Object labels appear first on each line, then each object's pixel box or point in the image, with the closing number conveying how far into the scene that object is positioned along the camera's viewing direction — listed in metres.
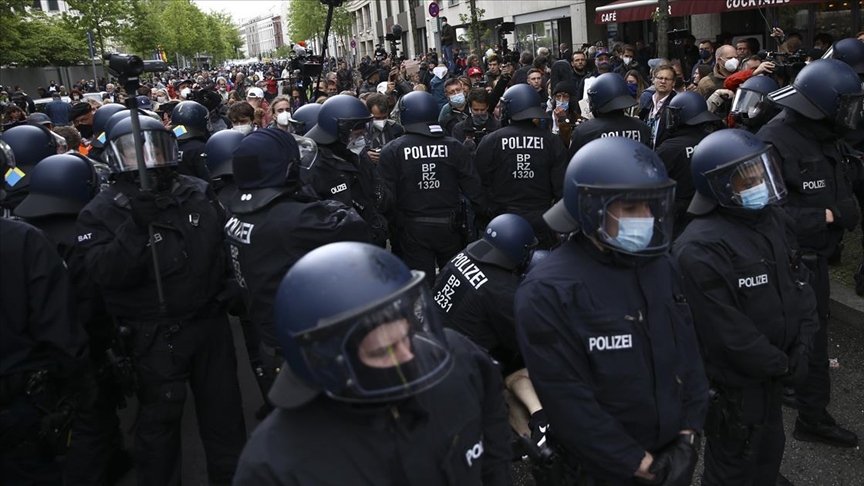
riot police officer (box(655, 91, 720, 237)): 5.43
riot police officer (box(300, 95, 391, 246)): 5.21
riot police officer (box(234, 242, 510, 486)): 1.67
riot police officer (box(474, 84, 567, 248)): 5.89
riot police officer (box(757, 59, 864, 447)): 4.02
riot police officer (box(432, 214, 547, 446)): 3.69
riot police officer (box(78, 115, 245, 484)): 3.57
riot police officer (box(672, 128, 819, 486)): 2.97
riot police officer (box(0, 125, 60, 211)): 5.05
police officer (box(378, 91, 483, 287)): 5.77
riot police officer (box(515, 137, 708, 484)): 2.40
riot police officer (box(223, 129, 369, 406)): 3.39
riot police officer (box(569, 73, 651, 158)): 5.77
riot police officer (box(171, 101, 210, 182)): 6.42
